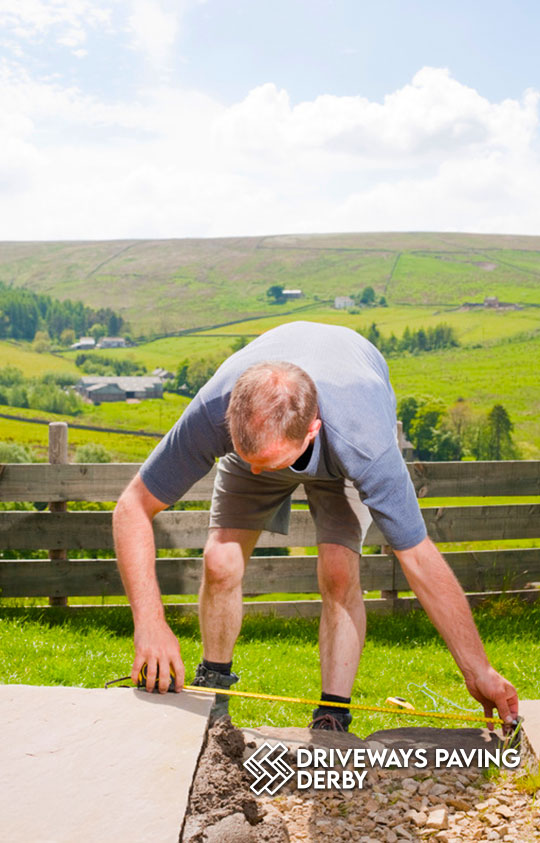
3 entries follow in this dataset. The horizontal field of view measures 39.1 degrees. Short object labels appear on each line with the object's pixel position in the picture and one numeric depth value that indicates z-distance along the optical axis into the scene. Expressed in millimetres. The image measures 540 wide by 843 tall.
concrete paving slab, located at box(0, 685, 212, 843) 1728
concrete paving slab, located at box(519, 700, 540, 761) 2224
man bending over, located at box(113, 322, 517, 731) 2121
